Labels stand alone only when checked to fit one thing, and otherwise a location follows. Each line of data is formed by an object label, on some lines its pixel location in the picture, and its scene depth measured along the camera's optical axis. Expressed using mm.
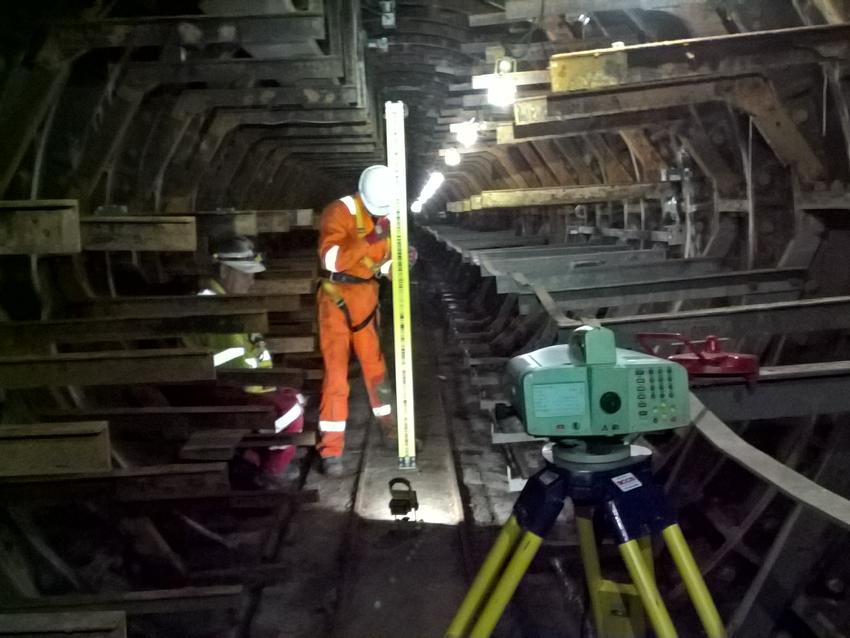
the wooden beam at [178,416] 3695
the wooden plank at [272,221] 4828
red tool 2891
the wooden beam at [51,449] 2186
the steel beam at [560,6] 3613
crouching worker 4922
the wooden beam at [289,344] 5988
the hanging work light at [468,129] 8578
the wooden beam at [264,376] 4469
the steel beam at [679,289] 4836
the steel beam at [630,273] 5691
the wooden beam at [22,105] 3402
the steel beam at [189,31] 3504
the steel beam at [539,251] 8234
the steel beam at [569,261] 6680
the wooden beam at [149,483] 3273
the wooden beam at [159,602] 2955
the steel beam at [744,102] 4387
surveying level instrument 2246
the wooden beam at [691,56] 3414
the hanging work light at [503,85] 4879
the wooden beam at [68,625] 1842
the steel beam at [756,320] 3703
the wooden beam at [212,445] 3840
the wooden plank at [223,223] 4289
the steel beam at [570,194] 7379
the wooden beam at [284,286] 5121
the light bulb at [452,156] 12523
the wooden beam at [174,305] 3744
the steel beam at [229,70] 4289
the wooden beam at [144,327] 3395
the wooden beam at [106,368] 2867
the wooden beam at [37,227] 2520
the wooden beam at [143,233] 3381
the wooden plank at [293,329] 6704
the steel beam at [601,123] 5895
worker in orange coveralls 5352
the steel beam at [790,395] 2957
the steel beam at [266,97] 5191
